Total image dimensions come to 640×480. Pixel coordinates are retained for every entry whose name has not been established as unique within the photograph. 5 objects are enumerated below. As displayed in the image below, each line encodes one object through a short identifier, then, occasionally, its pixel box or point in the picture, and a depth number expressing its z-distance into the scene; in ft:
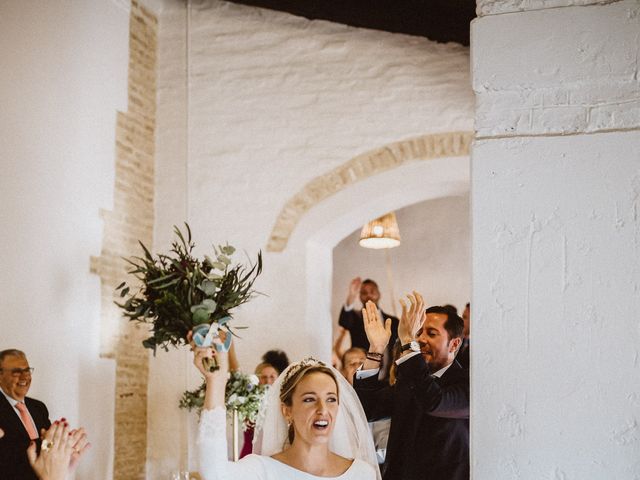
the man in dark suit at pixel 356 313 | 29.76
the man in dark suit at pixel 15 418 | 19.48
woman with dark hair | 23.43
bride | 10.00
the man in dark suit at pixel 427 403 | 13.08
